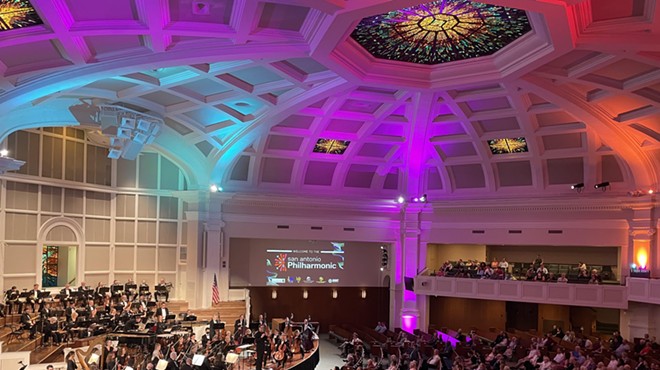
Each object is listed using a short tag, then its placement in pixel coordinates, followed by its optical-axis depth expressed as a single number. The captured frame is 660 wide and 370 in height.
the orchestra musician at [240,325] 18.42
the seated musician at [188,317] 19.31
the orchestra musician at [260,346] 15.41
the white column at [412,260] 26.64
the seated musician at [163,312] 18.47
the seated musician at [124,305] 18.43
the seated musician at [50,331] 15.98
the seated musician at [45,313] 16.50
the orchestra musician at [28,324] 16.23
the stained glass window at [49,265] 21.83
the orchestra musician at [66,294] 18.58
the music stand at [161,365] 12.65
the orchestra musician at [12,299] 17.75
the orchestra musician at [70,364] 12.98
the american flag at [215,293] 24.08
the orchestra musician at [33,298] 18.12
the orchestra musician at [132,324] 16.83
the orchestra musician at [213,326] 18.17
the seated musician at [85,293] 19.34
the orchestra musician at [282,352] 16.22
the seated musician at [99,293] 20.03
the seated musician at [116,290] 20.88
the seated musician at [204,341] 16.66
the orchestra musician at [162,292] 22.09
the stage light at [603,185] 22.41
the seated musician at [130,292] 20.89
